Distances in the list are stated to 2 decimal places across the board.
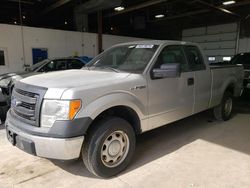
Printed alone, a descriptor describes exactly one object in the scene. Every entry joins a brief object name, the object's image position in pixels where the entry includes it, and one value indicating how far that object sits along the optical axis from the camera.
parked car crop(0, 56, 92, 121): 4.96
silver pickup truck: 2.36
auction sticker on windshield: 3.46
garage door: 15.66
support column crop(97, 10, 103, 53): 11.93
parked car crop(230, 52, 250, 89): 7.03
